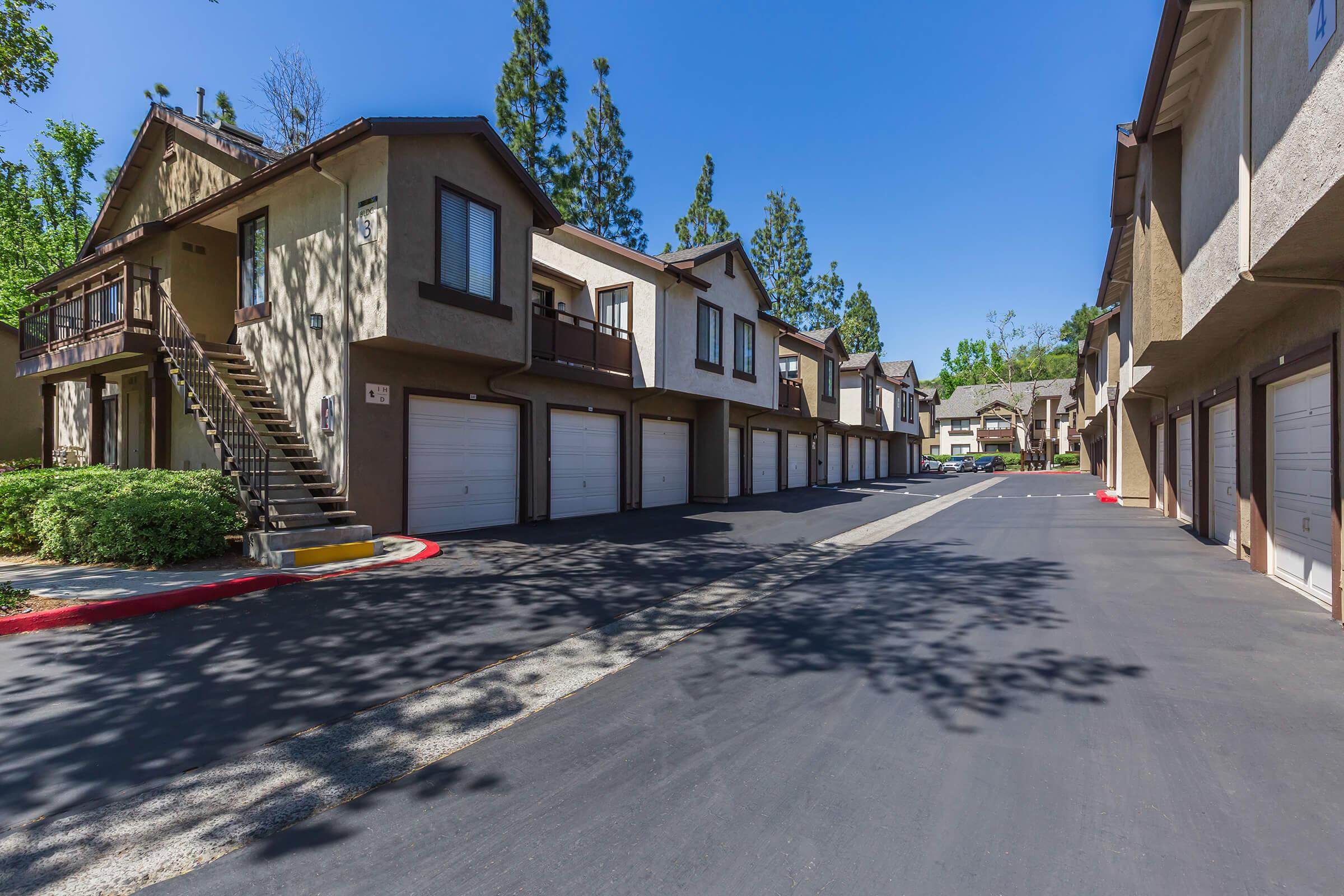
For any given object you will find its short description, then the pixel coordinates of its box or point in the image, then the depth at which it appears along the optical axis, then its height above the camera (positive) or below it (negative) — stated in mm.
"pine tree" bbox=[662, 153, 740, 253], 40938 +15554
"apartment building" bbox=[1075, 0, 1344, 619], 4867 +1936
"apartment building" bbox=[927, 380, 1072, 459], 61469 +3792
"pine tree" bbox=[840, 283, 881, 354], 57938 +12205
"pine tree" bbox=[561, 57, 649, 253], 32625 +14852
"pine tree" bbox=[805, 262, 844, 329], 52906 +13376
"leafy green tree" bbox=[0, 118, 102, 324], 25031 +9845
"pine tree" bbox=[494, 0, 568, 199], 29219 +17080
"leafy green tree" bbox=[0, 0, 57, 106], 8820 +5846
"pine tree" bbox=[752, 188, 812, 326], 49531 +16063
